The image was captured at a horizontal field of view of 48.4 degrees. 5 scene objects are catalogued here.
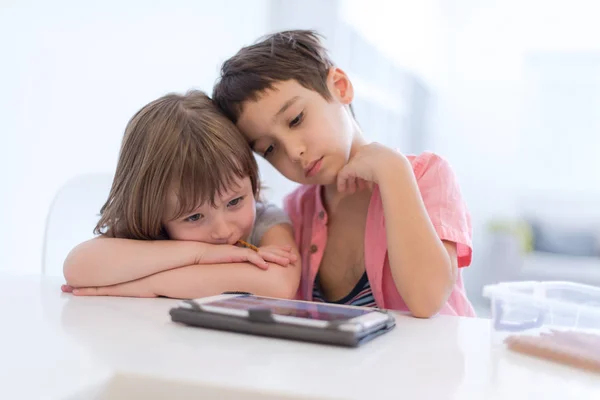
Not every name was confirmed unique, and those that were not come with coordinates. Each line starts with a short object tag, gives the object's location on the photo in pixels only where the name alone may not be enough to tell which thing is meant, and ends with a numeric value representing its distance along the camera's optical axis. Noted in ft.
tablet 1.92
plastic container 2.08
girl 2.94
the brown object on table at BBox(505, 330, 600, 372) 1.75
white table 1.48
